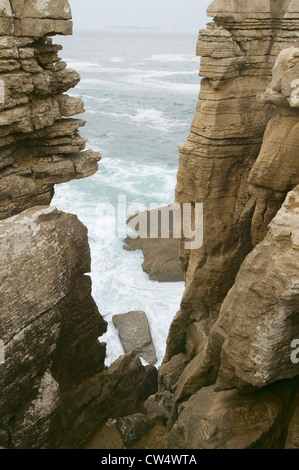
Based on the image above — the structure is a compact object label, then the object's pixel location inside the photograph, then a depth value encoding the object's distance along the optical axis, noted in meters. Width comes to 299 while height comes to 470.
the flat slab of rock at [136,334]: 19.91
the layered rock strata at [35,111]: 8.25
